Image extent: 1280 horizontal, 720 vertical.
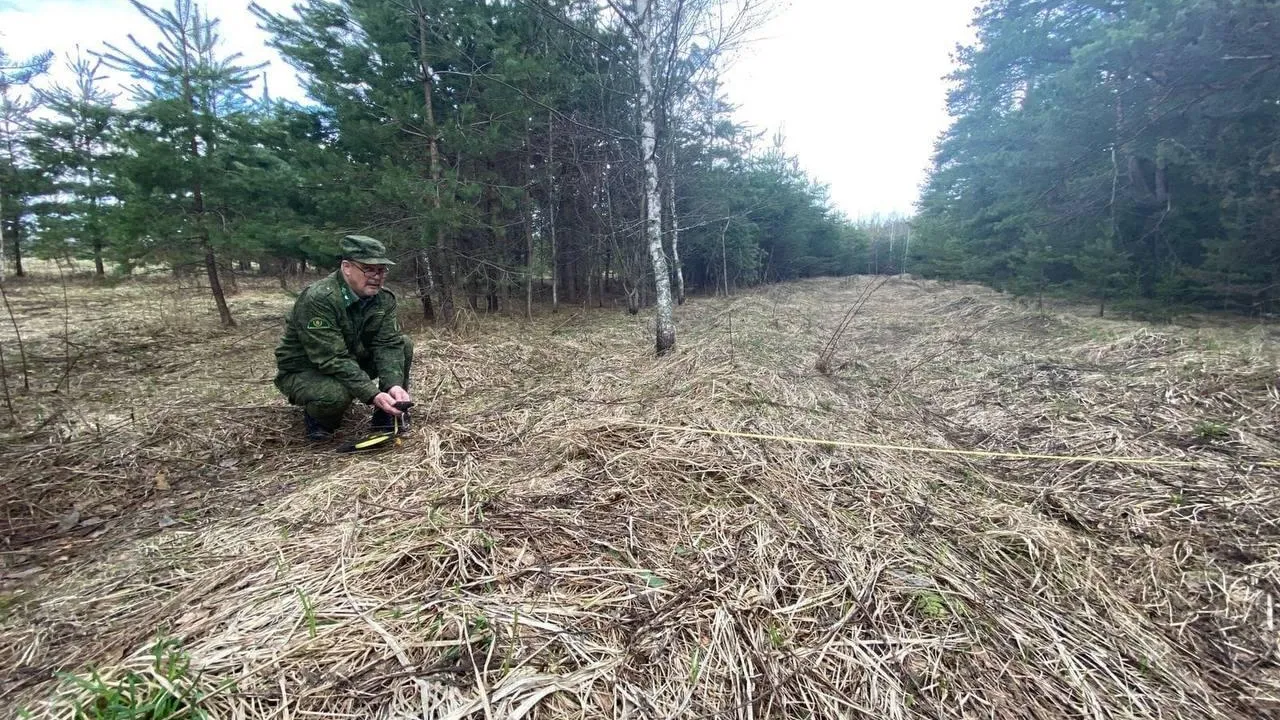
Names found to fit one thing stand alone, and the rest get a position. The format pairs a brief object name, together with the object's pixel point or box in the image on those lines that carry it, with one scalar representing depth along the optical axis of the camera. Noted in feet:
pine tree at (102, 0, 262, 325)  21.74
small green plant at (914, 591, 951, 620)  5.15
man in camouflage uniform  9.52
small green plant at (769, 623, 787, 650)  4.69
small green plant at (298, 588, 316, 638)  4.36
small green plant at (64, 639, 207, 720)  3.47
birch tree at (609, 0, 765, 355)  16.79
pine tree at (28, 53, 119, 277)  24.11
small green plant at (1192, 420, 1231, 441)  9.86
